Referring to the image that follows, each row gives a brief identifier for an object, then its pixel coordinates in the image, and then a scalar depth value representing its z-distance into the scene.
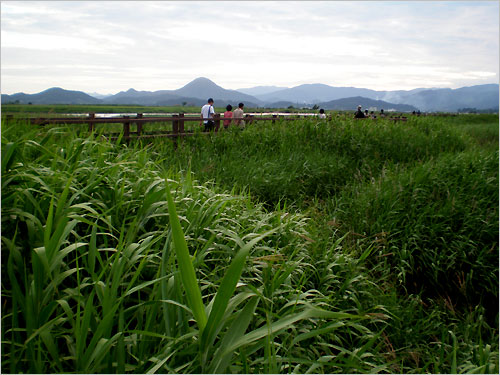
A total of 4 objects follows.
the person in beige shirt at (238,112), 14.44
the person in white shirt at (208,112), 13.80
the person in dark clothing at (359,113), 17.55
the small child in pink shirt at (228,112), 14.84
